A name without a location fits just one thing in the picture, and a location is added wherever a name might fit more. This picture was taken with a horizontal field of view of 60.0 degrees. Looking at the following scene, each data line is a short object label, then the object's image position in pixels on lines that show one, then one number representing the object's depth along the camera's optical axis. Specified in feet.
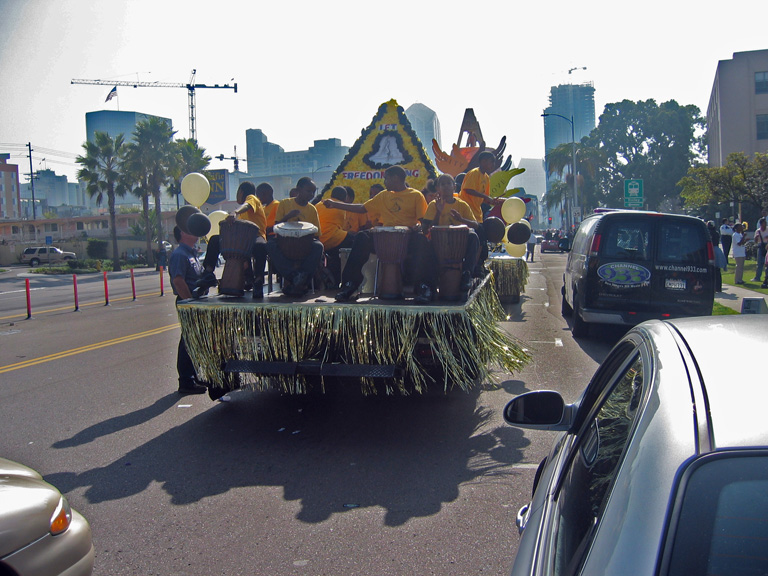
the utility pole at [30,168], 244.01
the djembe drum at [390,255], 20.36
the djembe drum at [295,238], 21.44
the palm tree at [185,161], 142.82
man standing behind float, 22.95
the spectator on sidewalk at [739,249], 55.93
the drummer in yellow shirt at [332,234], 26.61
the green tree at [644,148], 202.59
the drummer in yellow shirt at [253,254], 21.29
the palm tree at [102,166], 140.67
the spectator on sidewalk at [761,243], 54.24
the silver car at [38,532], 8.61
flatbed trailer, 18.21
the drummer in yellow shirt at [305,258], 21.03
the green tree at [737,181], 88.07
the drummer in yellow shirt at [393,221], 20.85
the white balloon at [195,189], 26.55
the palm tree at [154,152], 138.41
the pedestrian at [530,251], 108.87
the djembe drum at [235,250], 20.88
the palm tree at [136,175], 138.92
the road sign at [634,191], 93.57
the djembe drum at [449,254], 20.29
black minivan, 30.48
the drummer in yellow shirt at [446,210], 23.08
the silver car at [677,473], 4.31
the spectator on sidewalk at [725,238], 56.85
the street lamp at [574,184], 166.14
